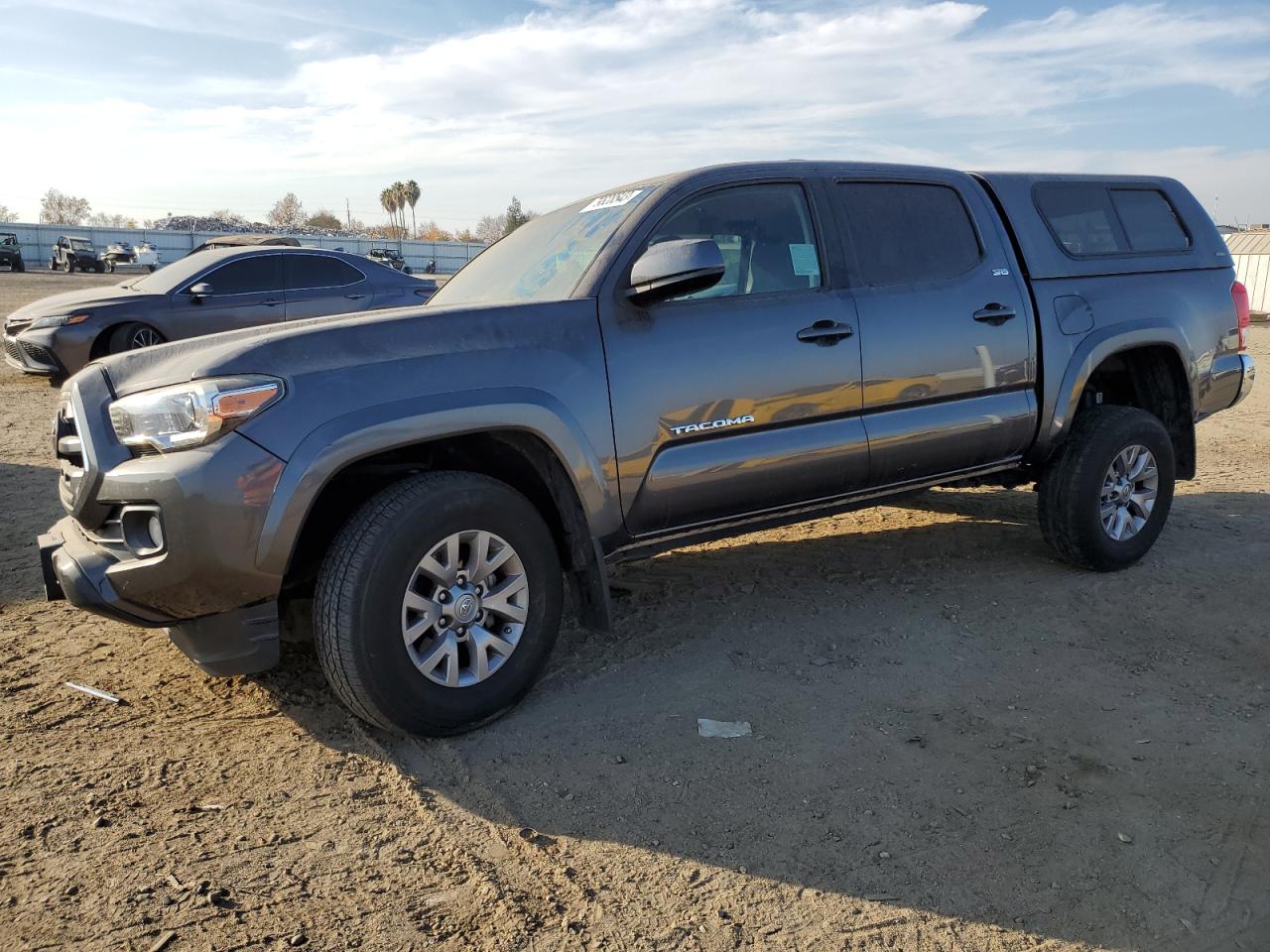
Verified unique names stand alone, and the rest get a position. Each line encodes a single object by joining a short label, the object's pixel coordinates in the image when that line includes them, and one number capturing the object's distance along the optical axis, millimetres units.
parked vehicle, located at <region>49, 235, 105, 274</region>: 41594
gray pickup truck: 3092
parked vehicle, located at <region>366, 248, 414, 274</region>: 46000
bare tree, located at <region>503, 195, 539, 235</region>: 64363
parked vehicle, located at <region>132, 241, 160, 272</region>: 46500
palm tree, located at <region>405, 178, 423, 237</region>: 113375
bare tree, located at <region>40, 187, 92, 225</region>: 103188
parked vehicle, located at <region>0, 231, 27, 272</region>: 41406
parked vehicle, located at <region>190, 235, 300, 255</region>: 13234
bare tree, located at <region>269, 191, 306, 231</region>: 101062
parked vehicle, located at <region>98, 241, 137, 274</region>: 43219
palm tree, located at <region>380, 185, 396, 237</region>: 115062
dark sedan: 9961
